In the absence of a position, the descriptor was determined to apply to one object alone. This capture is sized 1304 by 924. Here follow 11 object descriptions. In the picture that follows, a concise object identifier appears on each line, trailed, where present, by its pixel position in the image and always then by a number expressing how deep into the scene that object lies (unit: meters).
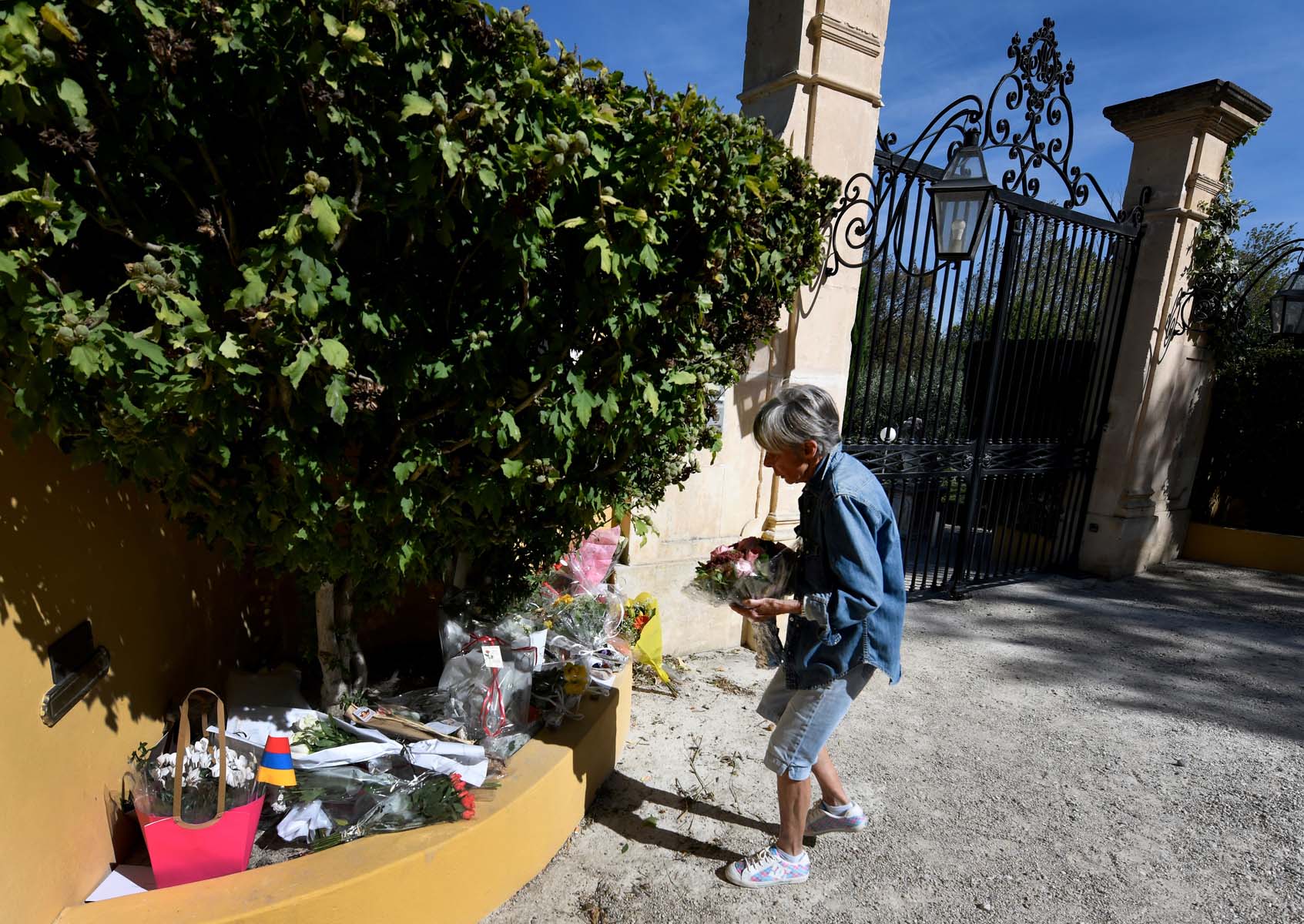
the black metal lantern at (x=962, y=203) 4.57
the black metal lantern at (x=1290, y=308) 6.62
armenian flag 2.07
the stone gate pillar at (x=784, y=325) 4.04
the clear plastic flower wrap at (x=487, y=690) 2.54
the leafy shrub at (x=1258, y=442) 7.76
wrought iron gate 4.92
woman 2.20
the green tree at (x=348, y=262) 1.43
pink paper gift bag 1.87
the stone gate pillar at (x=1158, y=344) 6.53
